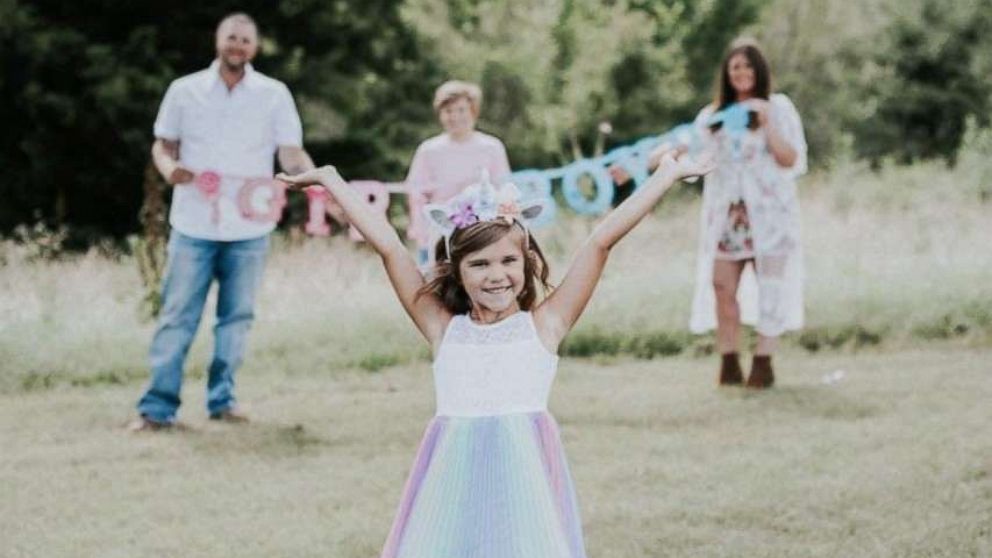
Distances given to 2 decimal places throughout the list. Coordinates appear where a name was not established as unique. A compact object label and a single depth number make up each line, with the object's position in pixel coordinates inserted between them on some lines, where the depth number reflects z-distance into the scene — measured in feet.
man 21.16
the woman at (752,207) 23.52
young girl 10.32
